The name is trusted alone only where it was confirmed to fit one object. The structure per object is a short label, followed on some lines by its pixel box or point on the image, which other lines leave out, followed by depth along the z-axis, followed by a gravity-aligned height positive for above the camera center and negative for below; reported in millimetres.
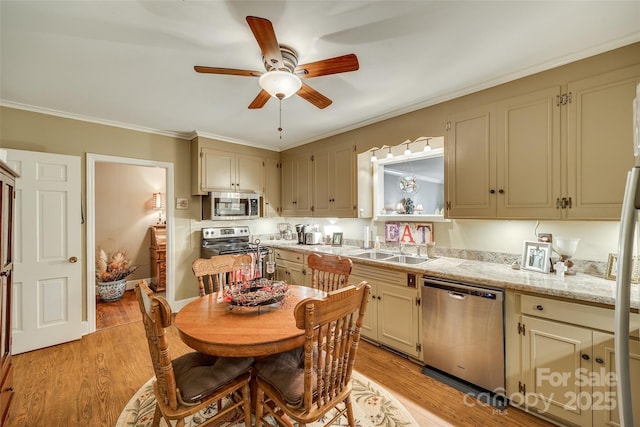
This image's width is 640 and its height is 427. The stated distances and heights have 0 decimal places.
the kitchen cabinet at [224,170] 3846 +635
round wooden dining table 1384 -651
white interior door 2762 -410
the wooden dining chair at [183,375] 1287 -918
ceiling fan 1476 +888
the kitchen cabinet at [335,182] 3584 +417
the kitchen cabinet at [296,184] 4238 +458
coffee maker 4246 -339
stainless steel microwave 3887 +98
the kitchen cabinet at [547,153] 1814 +456
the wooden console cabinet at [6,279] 1710 -449
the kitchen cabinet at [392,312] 2512 -973
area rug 1855 -1427
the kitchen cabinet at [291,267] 3674 -775
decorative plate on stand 3324 +340
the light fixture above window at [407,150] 3188 +723
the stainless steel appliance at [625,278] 727 -179
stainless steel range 3895 -469
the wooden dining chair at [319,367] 1256 -846
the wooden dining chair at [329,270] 2293 -505
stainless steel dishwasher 2018 -949
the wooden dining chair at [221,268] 2312 -493
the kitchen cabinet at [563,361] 1613 -958
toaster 4125 -393
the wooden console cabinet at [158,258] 4918 -831
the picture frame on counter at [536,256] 2150 -363
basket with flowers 4332 -1002
